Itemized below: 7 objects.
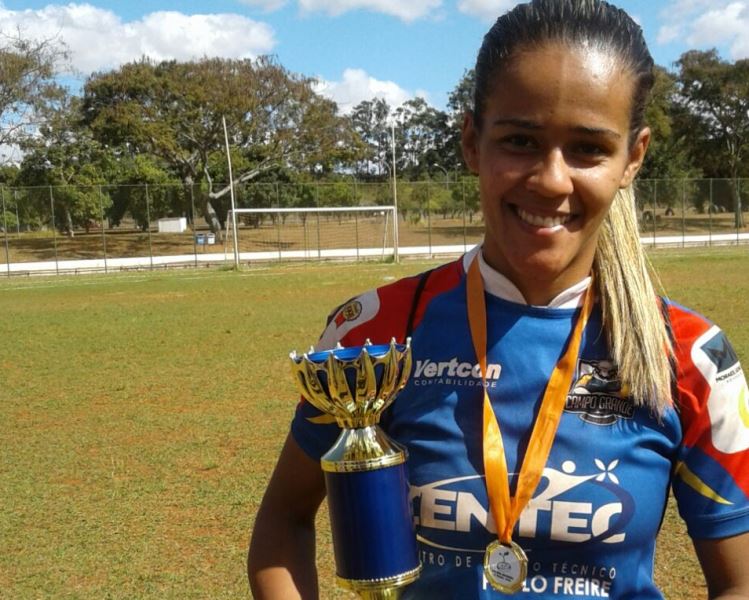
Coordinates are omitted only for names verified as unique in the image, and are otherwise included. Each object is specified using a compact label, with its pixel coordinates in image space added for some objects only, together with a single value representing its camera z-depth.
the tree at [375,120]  103.00
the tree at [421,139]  88.62
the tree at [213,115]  47.84
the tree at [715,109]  55.88
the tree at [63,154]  48.22
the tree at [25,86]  44.88
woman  1.57
